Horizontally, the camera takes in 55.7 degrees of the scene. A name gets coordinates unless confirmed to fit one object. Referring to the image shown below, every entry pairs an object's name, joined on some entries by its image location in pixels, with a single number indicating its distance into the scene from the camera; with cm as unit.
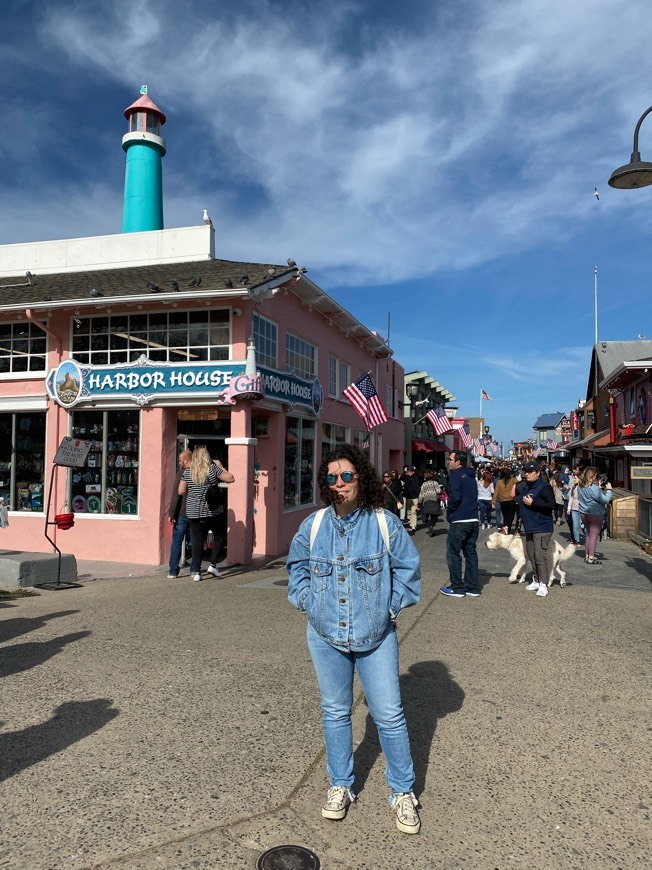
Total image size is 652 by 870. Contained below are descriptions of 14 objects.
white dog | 790
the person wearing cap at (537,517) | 749
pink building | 1027
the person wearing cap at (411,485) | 1509
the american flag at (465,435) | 3865
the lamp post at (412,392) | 2888
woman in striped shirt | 845
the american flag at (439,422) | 2278
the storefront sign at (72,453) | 868
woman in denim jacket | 274
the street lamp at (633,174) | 672
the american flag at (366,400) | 1439
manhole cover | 245
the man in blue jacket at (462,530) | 748
